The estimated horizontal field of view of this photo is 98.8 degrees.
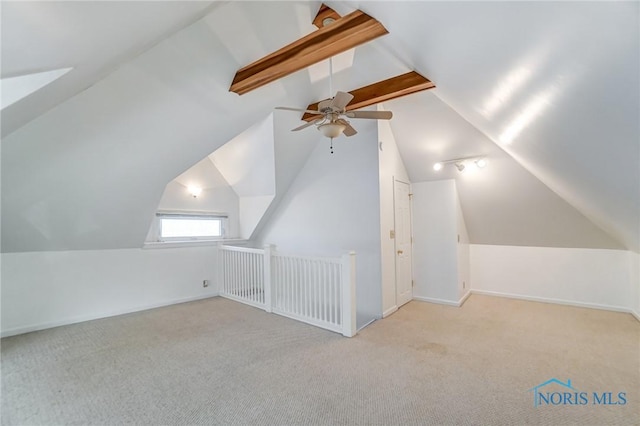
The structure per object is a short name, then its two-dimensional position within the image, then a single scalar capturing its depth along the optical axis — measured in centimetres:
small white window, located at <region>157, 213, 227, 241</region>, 501
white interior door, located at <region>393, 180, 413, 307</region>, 449
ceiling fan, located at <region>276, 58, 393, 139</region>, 270
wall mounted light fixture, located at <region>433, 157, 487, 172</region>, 401
